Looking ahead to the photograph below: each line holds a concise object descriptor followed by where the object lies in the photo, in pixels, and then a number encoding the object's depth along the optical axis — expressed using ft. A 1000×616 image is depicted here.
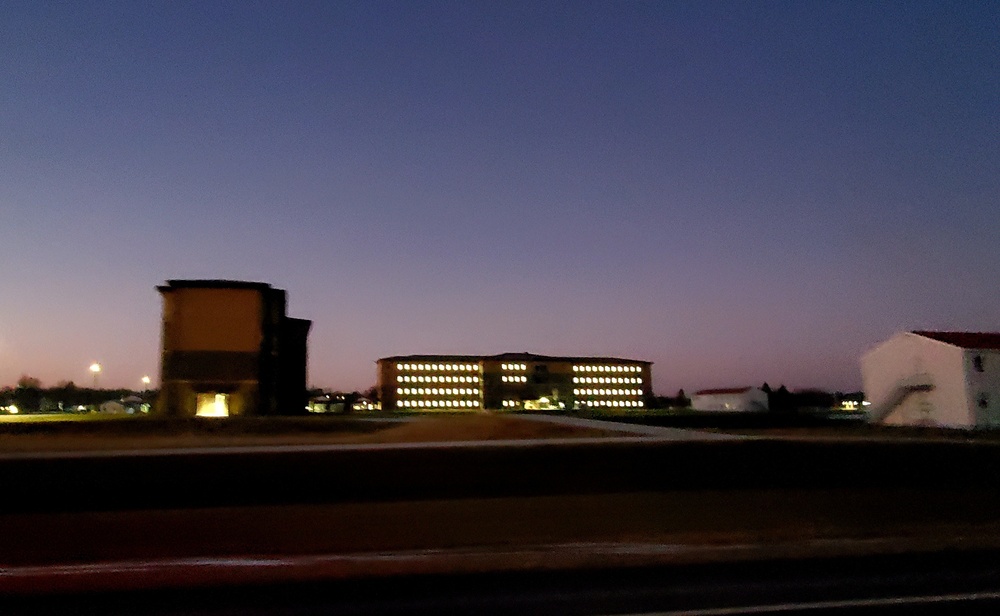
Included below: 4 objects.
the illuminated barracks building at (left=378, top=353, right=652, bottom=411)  378.94
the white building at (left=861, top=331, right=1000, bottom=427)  111.34
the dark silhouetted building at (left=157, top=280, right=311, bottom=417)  137.80
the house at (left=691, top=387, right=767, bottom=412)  266.36
